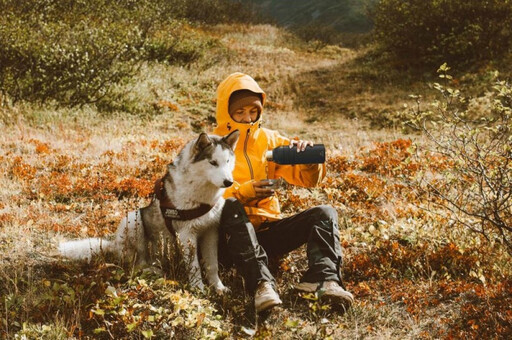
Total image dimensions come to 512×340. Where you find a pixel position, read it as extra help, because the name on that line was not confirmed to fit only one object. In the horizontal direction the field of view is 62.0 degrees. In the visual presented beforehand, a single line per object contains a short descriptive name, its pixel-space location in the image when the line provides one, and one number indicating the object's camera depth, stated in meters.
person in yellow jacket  4.01
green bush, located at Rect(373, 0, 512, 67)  17.47
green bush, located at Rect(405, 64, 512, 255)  4.30
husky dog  4.09
